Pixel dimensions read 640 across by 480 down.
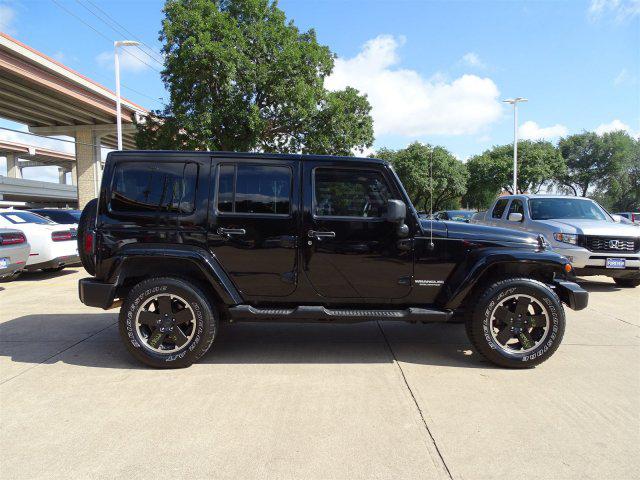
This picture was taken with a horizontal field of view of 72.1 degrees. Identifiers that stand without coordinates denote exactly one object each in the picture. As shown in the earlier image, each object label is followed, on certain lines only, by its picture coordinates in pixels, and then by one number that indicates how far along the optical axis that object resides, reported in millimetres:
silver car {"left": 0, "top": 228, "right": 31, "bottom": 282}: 7500
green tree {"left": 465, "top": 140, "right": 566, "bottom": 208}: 41031
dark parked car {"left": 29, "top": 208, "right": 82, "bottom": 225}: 10430
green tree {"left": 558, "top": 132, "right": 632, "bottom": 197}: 41719
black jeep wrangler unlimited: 4039
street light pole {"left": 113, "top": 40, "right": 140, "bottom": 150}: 19391
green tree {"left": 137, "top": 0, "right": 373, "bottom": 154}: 17812
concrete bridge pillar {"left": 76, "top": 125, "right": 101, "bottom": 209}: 33938
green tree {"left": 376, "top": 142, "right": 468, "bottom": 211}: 44281
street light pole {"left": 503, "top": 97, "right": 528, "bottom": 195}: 26495
